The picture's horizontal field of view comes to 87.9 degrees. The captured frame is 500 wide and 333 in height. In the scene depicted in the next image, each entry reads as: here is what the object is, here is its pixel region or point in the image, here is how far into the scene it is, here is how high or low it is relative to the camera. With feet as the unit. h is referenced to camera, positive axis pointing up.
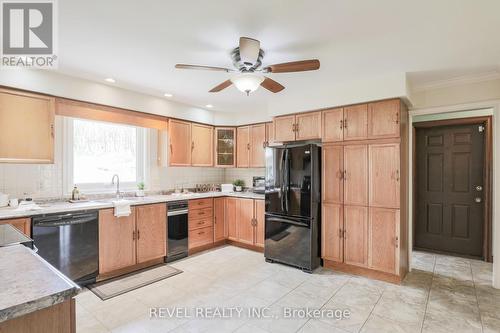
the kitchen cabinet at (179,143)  13.99 +1.27
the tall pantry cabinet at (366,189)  10.16 -1.01
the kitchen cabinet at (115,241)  10.14 -3.09
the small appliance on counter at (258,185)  15.65 -1.22
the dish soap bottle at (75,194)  10.98 -1.22
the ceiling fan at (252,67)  6.76 +2.73
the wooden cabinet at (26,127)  8.81 +1.37
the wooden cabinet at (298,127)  12.10 +1.88
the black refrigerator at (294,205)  11.41 -1.82
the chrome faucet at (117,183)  12.55 -0.86
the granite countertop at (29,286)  2.69 -1.45
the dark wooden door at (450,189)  12.87 -1.24
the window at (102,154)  11.37 +0.54
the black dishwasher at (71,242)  8.59 -2.69
